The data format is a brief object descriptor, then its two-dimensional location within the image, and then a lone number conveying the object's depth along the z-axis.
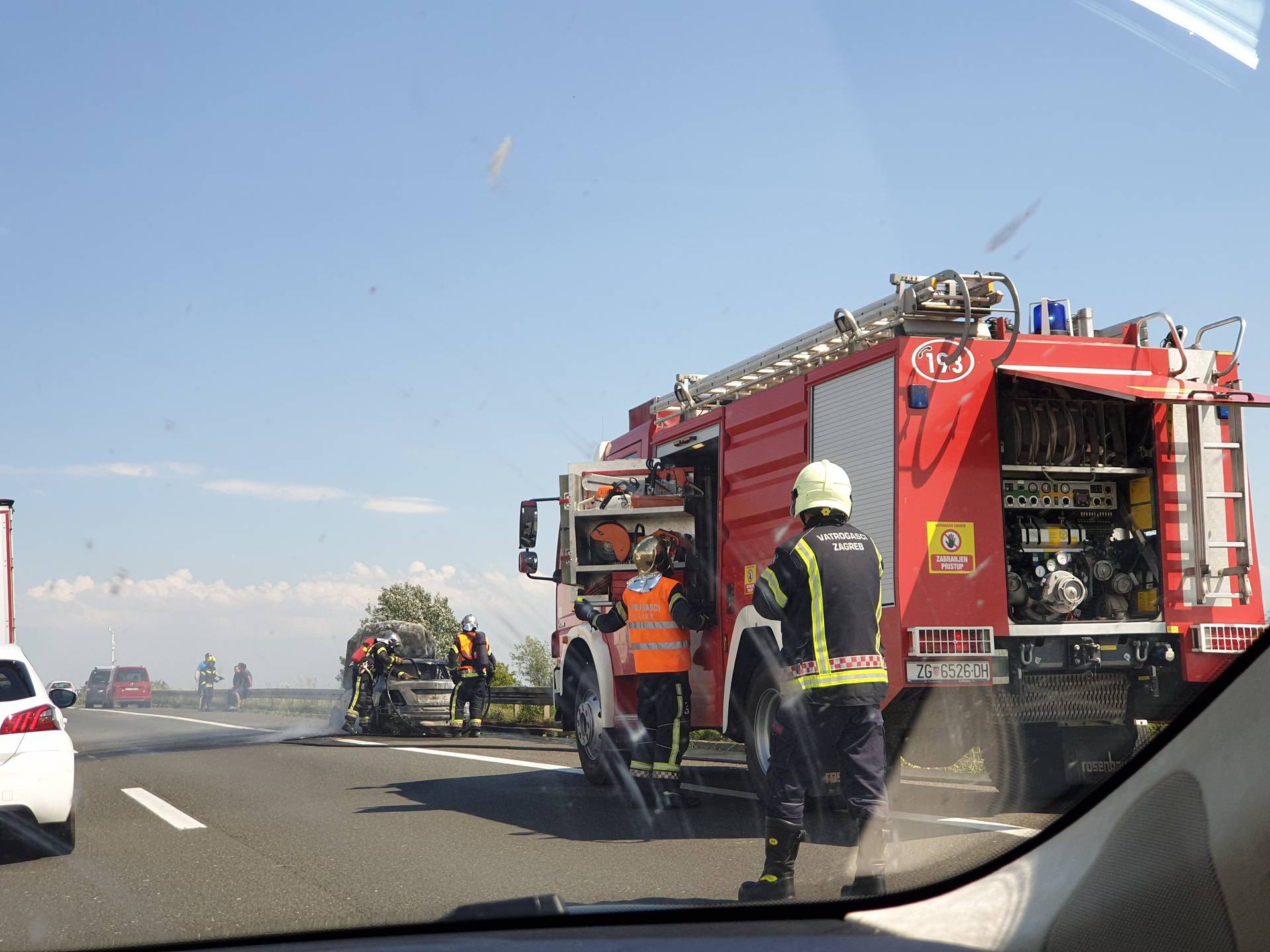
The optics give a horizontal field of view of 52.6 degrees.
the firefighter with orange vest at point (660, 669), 8.81
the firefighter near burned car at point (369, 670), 18.83
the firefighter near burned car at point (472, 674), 18.39
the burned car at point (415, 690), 18.56
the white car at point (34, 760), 7.12
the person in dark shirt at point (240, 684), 27.92
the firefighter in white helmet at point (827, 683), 5.34
